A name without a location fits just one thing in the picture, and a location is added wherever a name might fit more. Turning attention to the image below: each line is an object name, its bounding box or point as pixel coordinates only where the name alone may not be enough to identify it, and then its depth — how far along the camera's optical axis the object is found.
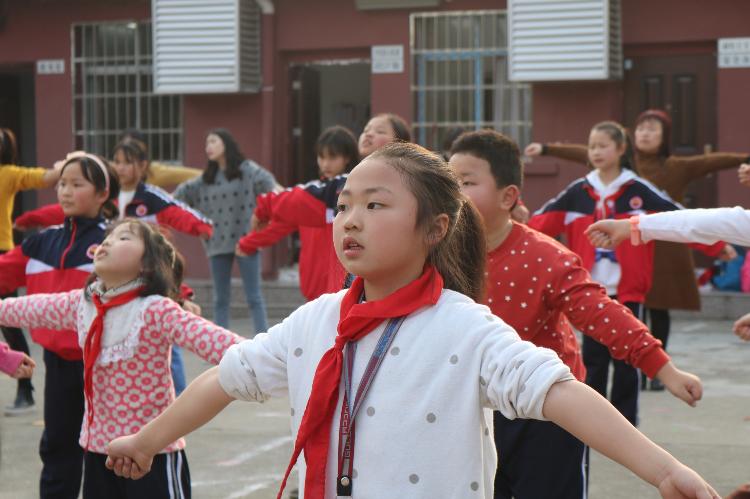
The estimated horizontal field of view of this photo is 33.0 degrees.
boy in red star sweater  3.82
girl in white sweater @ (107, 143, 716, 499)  2.57
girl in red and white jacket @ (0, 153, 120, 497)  4.94
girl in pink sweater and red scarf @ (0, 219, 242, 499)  4.29
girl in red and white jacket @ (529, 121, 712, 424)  7.12
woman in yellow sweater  7.88
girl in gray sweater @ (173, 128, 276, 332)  10.37
